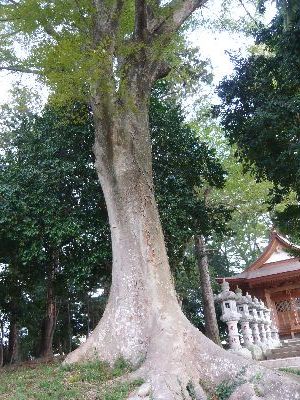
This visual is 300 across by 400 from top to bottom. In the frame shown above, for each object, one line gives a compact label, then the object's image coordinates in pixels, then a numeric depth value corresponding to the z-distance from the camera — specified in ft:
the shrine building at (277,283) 54.65
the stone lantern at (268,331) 38.47
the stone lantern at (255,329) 34.33
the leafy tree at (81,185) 34.24
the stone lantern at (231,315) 28.78
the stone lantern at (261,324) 35.91
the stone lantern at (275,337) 40.69
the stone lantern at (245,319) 31.96
